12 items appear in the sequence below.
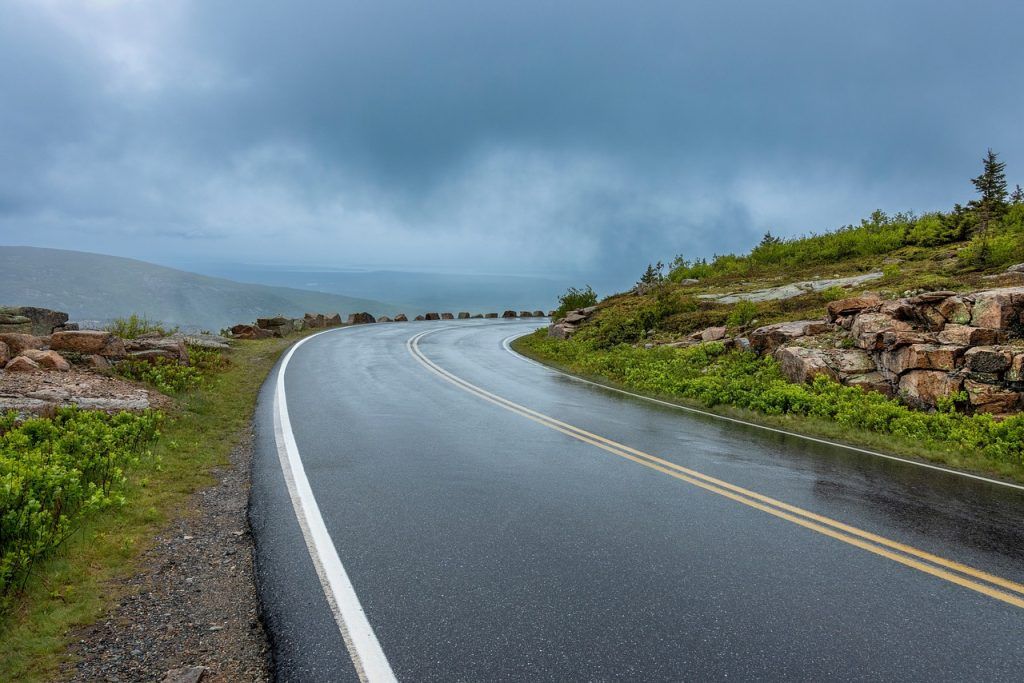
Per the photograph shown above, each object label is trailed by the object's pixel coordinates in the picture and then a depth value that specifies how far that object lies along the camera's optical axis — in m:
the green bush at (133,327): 16.50
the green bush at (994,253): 17.56
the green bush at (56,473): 4.43
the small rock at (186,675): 3.08
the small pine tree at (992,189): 23.88
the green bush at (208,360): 14.32
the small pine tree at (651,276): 34.81
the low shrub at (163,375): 11.62
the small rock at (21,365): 9.73
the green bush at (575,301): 31.28
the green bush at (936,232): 24.86
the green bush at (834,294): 19.24
